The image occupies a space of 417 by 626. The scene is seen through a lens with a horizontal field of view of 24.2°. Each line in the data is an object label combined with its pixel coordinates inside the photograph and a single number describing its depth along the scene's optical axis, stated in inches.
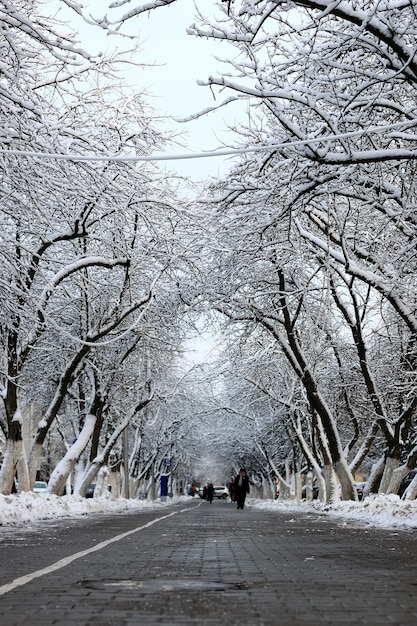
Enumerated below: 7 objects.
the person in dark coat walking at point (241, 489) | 1646.2
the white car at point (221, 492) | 4960.9
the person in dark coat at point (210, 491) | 3002.0
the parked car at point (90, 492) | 2737.2
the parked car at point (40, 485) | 2522.1
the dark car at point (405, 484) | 1862.2
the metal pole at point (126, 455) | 1784.4
